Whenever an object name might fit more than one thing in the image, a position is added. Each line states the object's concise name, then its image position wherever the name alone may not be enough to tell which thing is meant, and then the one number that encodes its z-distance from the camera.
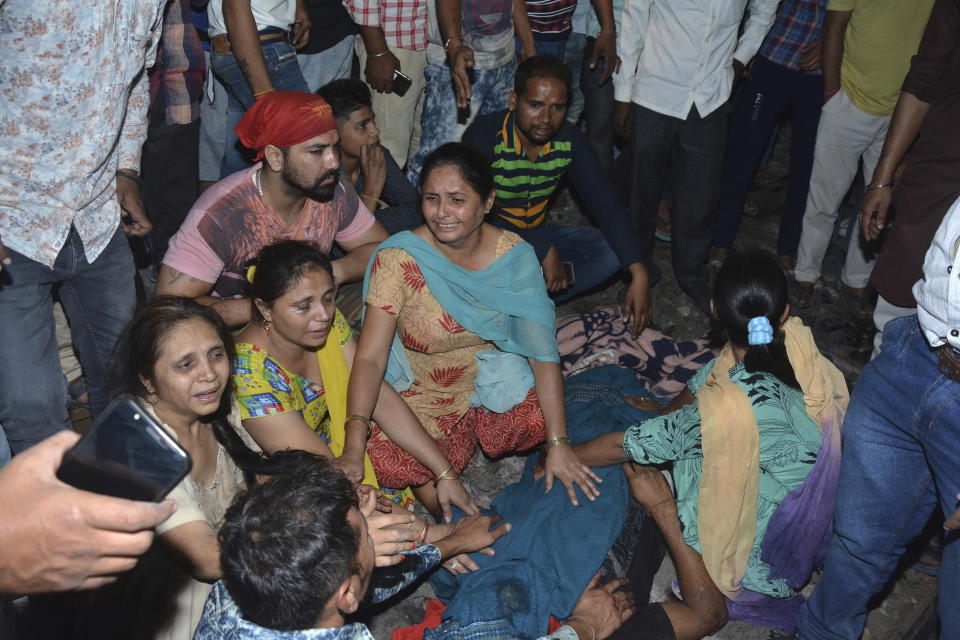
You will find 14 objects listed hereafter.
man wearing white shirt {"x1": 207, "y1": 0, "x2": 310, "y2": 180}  3.29
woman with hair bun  2.43
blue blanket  2.48
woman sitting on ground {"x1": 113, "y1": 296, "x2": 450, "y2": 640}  2.17
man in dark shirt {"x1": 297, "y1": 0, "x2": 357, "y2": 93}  3.82
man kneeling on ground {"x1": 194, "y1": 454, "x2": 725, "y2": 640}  1.64
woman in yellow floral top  2.65
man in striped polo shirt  3.60
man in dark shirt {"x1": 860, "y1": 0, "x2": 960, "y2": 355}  2.63
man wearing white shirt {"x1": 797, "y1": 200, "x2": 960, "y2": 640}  2.01
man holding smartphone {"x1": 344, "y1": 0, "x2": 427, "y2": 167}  3.82
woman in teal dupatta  2.97
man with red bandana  3.00
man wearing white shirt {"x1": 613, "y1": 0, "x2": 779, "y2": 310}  3.92
